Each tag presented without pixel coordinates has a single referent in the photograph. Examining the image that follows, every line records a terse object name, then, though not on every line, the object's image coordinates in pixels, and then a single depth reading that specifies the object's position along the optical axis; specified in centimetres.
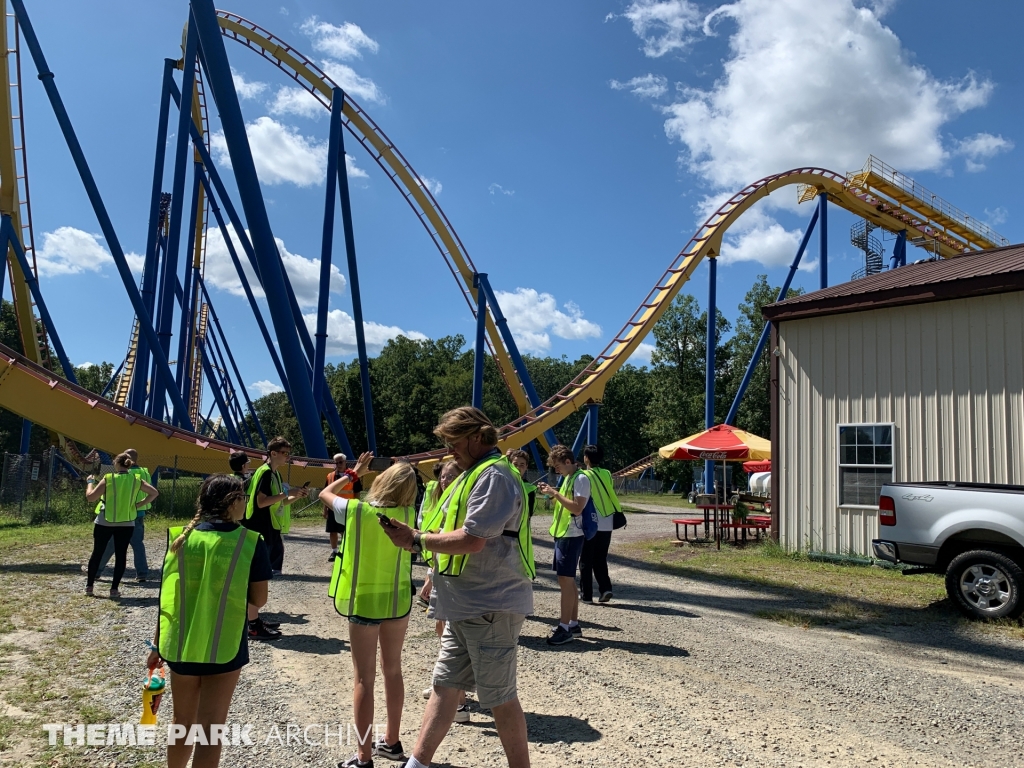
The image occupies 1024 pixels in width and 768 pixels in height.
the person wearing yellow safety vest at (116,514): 762
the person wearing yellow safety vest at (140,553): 853
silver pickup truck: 715
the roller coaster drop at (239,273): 1368
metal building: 1016
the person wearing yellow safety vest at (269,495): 635
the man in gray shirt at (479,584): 300
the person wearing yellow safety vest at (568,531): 631
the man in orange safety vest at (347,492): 414
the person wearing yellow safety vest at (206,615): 299
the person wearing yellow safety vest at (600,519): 705
